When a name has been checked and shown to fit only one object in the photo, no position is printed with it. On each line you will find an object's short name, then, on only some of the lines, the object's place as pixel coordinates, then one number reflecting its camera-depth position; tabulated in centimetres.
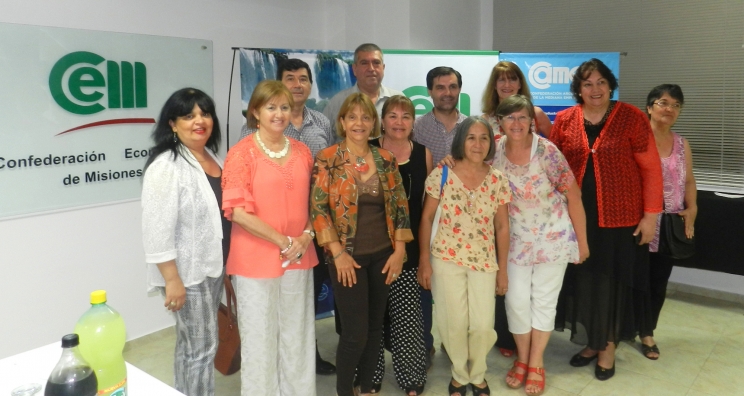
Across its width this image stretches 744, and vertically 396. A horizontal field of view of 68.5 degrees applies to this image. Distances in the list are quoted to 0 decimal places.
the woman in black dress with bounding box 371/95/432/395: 258
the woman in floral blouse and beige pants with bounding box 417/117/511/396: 249
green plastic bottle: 128
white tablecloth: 138
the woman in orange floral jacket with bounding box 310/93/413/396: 229
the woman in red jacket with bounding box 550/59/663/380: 270
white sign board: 284
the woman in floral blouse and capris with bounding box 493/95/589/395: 259
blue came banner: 426
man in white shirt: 321
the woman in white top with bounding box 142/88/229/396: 194
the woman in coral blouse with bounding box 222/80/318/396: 212
